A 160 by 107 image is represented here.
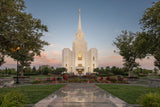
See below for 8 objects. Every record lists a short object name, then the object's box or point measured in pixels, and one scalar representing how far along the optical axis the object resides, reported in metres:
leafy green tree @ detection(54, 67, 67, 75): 51.08
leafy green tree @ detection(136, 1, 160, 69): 10.71
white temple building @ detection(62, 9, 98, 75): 59.41
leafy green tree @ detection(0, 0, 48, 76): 8.90
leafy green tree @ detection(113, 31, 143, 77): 30.41
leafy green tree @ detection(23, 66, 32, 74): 48.87
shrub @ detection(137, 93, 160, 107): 4.81
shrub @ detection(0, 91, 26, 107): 4.43
